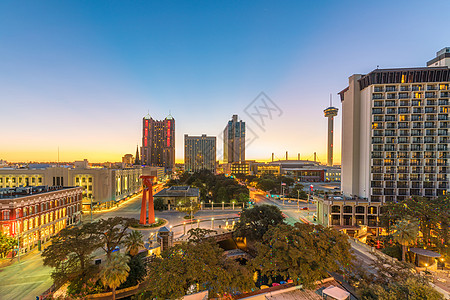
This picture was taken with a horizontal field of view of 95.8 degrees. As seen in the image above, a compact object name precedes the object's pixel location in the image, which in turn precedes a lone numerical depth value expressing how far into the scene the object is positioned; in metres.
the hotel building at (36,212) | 33.97
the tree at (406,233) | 30.44
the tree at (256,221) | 37.53
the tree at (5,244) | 30.41
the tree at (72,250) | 22.84
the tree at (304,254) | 20.08
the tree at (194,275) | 17.14
